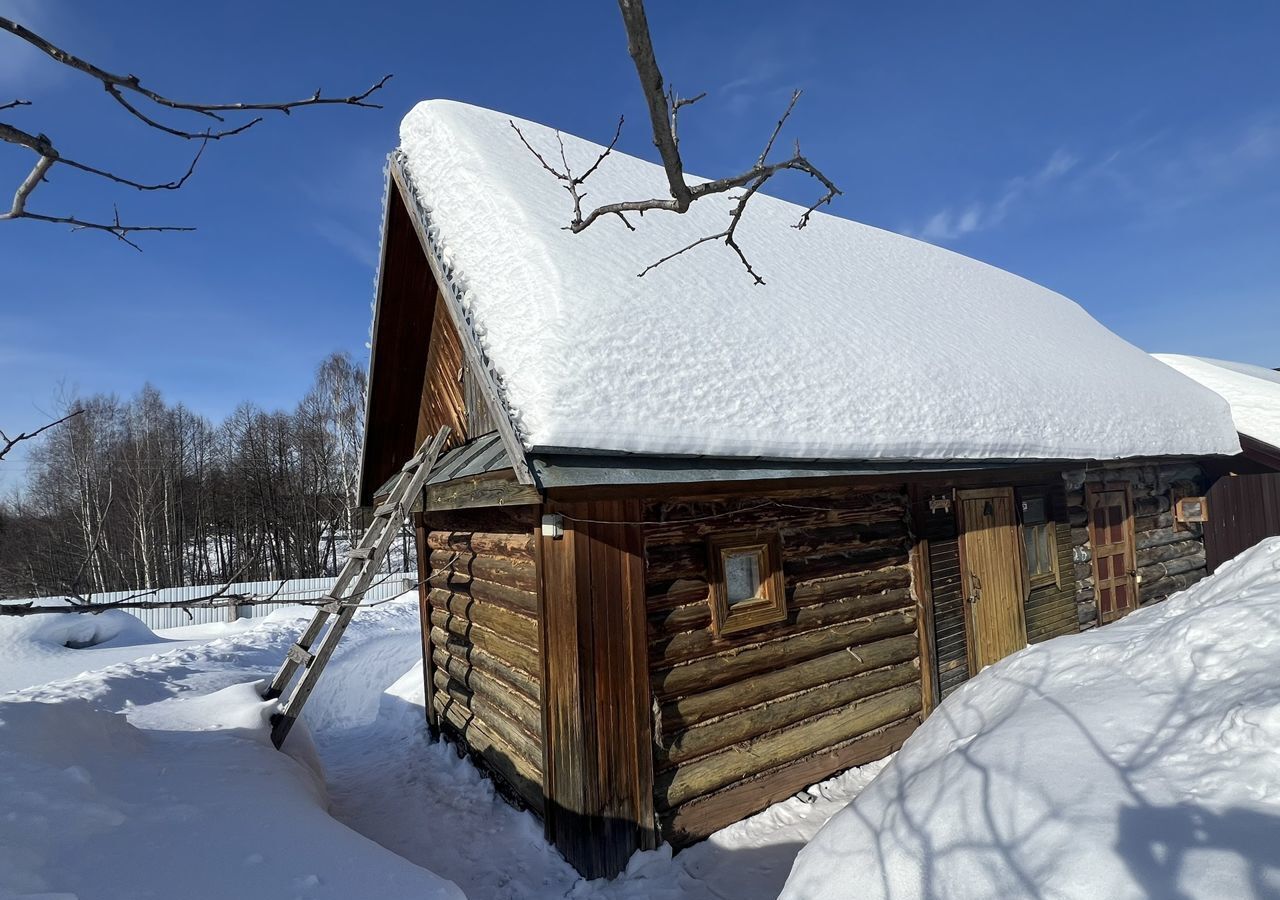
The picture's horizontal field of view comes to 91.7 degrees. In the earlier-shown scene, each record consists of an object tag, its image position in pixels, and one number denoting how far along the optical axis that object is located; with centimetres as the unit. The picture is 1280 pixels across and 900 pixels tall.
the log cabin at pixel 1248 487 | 916
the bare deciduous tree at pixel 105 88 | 148
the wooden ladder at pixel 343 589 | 432
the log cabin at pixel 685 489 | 377
